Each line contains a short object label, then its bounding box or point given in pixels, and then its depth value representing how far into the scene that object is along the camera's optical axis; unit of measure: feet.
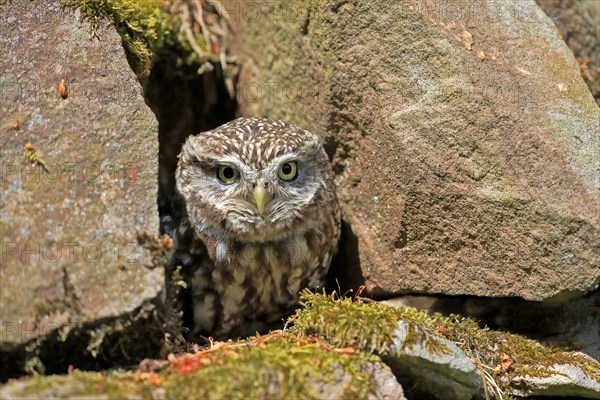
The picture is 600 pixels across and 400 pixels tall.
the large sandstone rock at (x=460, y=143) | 20.33
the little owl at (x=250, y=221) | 21.53
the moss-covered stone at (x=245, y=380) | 15.48
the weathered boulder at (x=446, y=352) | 17.92
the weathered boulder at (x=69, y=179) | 16.65
